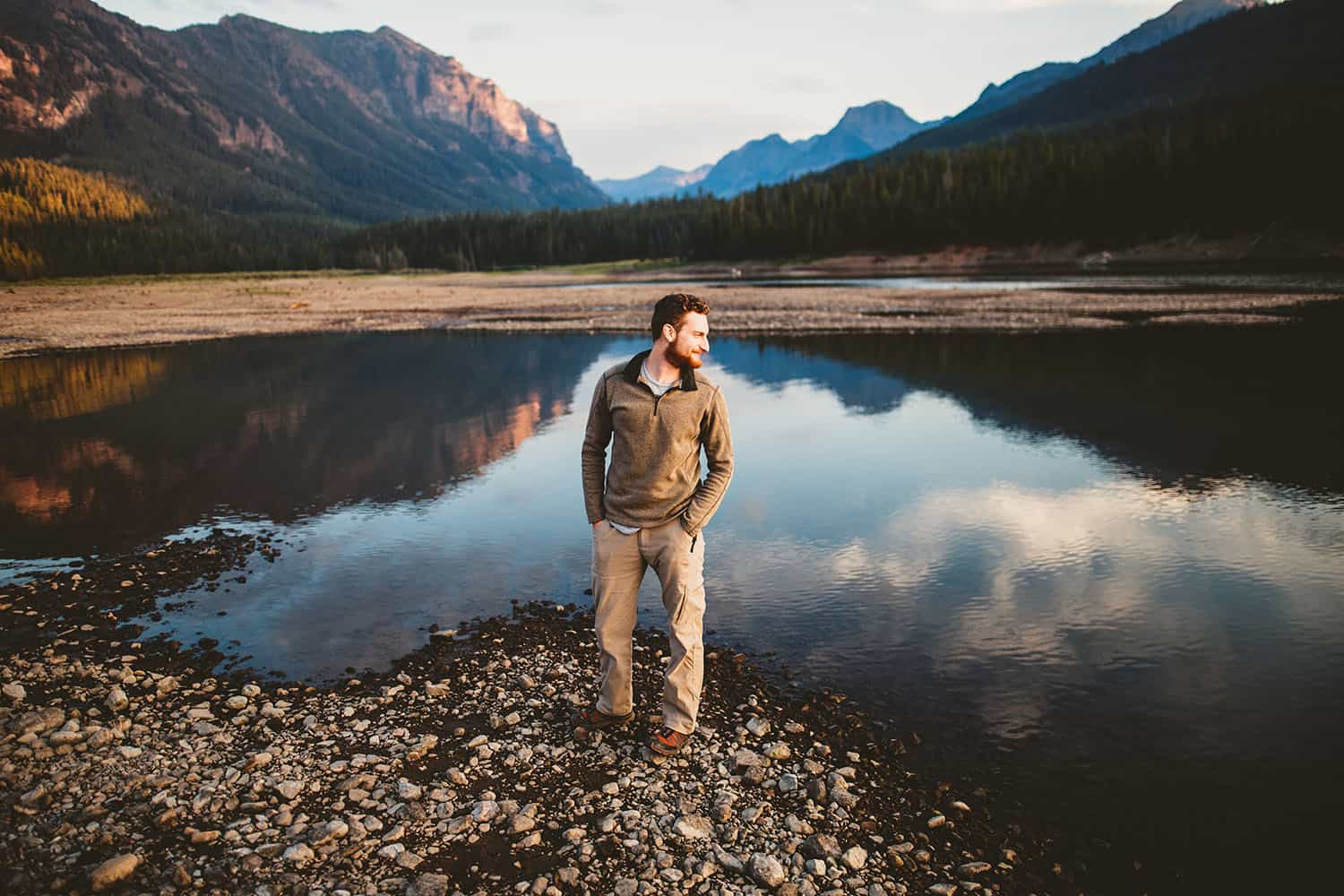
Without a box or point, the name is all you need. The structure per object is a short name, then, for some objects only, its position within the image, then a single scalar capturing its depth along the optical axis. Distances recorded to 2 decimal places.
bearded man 6.02
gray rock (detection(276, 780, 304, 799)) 5.76
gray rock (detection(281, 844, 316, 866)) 5.10
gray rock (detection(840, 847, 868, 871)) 5.02
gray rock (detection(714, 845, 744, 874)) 5.01
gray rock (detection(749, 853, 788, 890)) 4.87
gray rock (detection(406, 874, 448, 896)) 4.86
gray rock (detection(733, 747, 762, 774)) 6.06
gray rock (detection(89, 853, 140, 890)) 4.94
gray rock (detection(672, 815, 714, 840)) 5.30
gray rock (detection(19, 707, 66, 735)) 6.68
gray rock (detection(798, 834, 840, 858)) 5.11
